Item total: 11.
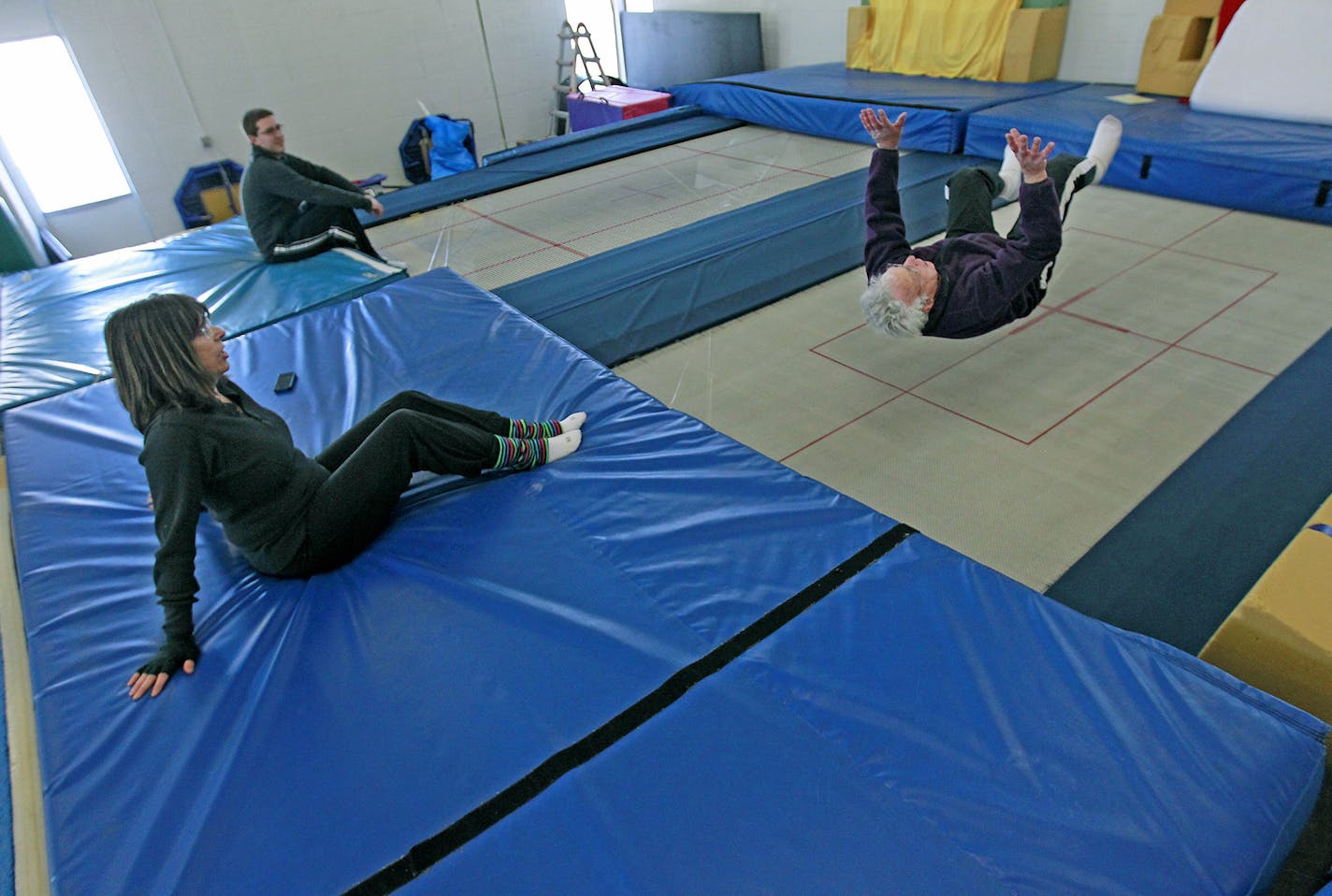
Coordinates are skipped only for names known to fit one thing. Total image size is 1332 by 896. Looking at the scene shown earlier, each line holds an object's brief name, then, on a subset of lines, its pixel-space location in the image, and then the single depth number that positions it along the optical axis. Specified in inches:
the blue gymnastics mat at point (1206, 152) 154.2
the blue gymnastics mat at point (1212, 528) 79.2
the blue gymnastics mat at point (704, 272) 144.0
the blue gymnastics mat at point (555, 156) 229.0
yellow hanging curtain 231.6
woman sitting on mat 66.5
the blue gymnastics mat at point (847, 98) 211.3
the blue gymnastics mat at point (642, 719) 52.2
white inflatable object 168.7
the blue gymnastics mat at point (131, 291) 133.2
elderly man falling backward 95.7
